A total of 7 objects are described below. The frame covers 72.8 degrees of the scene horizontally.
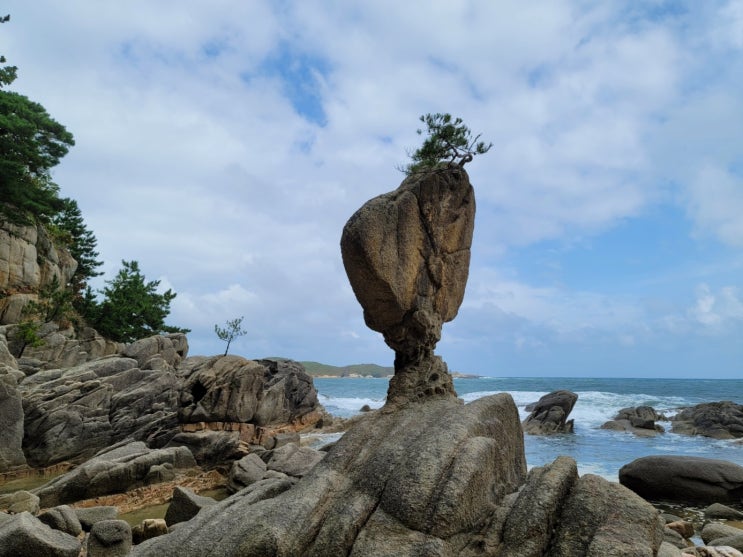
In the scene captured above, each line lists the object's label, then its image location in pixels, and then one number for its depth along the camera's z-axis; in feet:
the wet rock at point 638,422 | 133.45
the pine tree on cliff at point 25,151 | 120.57
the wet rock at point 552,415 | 131.00
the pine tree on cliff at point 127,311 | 166.91
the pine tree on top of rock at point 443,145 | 46.91
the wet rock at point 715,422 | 125.70
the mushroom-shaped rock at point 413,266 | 38.22
